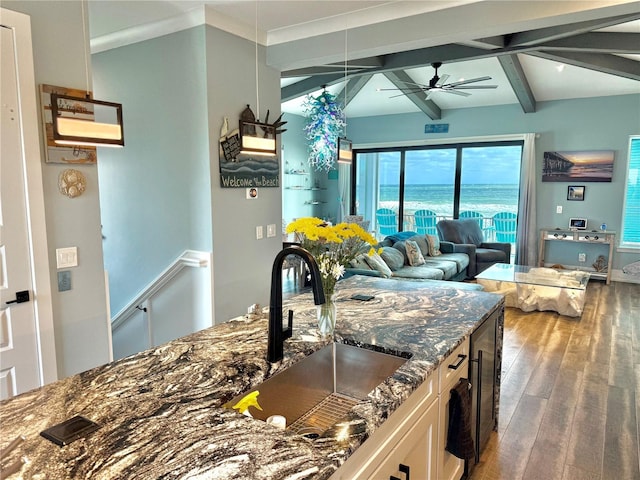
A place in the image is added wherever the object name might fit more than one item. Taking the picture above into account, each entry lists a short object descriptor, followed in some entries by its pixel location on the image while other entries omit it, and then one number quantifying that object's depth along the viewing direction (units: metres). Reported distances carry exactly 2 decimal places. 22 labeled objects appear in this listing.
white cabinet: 1.20
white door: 2.13
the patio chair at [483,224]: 8.16
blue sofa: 4.96
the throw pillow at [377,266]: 4.93
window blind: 6.71
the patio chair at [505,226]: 7.93
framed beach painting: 6.85
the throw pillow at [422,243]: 6.57
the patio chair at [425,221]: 8.70
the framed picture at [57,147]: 2.28
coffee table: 5.00
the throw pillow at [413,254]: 5.90
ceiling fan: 5.47
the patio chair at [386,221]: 9.18
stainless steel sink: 1.57
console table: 6.79
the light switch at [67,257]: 2.41
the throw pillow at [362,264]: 4.95
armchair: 6.98
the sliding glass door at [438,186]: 7.93
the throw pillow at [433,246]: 6.73
